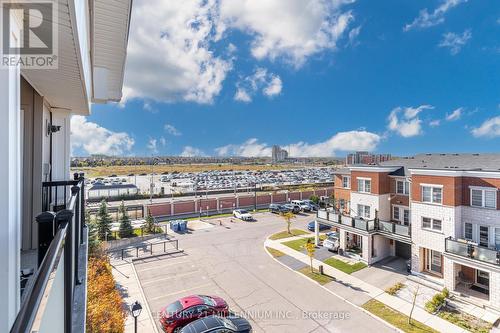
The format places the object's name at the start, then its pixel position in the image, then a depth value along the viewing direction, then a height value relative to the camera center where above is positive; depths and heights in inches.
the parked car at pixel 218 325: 374.9 -222.6
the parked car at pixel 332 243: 745.6 -211.6
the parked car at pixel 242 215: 1152.8 -207.6
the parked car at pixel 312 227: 980.5 -221.1
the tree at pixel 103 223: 834.8 -173.1
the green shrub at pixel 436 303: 467.8 -235.8
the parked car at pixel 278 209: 1278.3 -199.8
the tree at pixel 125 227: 887.7 -198.1
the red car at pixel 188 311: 410.0 -224.4
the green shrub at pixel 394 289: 525.7 -240.8
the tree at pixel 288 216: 918.4 -170.4
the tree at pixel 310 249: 608.8 -183.5
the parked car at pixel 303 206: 1311.5 -190.0
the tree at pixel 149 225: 934.5 -200.3
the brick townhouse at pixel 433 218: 514.3 -119.1
